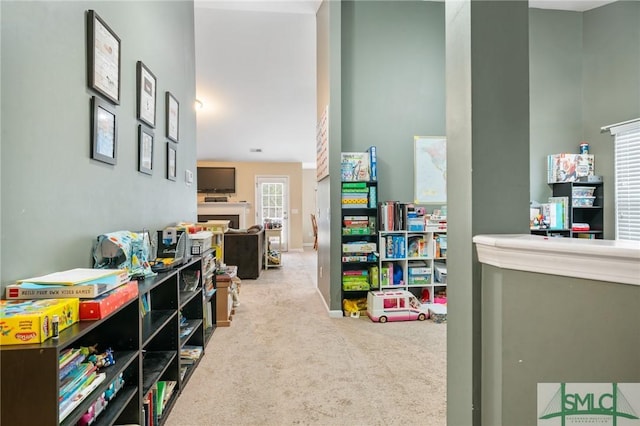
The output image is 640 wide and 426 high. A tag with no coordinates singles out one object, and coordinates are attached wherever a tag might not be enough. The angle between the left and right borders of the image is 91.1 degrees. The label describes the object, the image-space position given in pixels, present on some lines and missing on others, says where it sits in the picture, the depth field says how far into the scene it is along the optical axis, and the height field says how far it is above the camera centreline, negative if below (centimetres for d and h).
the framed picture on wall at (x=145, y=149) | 198 +43
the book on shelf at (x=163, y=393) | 157 -95
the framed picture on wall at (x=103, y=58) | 140 +75
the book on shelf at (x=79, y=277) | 102 -22
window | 363 +43
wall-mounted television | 914 +102
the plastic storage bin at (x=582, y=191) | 394 +29
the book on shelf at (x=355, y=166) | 346 +53
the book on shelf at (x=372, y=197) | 354 +20
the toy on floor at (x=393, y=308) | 318 -96
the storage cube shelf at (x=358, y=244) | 341 -33
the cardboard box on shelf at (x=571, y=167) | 392 +59
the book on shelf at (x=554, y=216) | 379 -2
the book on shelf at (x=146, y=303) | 173 -50
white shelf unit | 344 -49
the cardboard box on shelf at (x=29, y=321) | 81 -28
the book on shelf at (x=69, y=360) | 94 -46
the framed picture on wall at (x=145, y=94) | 195 +78
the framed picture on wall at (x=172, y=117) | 251 +82
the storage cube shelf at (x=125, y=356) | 78 -51
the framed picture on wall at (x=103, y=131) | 144 +41
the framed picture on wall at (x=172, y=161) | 254 +45
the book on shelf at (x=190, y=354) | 212 -98
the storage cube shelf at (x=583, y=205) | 387 +11
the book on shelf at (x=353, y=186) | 343 +31
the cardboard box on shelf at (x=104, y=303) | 98 -29
